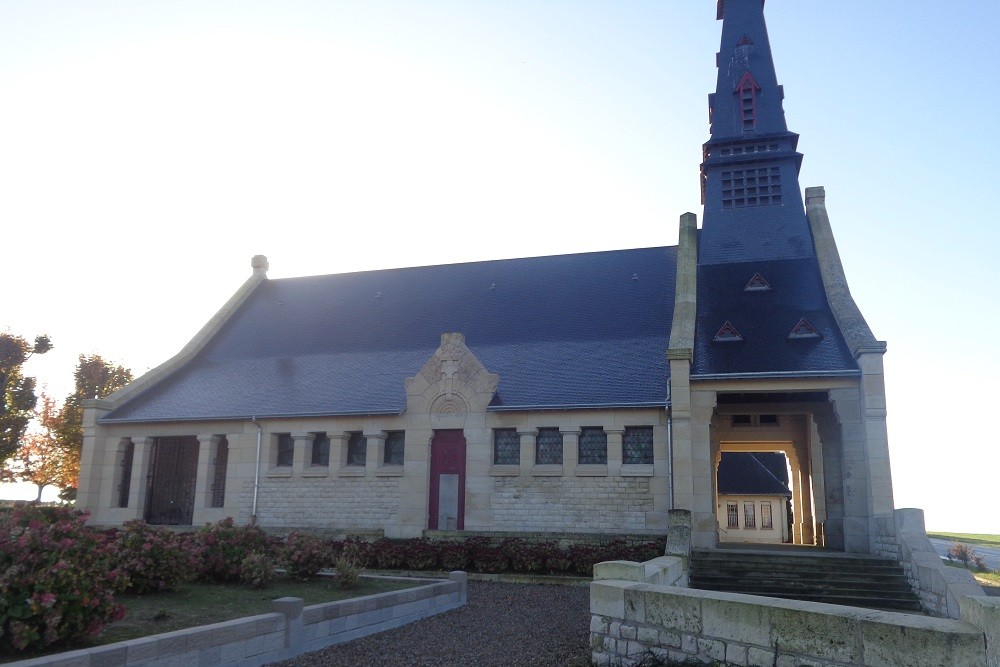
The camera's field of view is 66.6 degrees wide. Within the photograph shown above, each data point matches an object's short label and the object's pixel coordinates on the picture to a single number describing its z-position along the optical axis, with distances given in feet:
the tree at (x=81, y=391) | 130.00
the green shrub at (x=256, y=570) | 41.34
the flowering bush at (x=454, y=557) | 62.75
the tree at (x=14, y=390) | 116.78
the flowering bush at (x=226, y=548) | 42.78
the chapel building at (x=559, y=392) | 66.44
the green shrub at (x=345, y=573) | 43.98
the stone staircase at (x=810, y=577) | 50.70
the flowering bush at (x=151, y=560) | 37.73
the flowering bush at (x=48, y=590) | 25.07
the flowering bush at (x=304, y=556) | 45.21
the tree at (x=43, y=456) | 147.84
